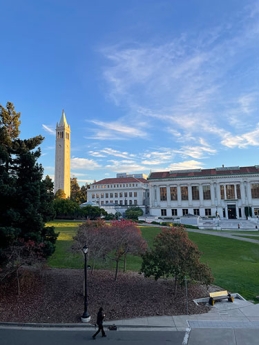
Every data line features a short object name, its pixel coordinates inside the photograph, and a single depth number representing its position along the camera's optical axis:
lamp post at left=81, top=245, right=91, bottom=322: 12.35
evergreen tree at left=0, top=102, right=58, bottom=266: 14.75
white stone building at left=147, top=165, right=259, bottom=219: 74.31
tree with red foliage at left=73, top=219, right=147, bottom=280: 16.47
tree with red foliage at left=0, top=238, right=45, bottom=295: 14.30
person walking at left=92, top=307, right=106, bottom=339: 10.69
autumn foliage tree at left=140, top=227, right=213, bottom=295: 14.26
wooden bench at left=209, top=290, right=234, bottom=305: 14.52
